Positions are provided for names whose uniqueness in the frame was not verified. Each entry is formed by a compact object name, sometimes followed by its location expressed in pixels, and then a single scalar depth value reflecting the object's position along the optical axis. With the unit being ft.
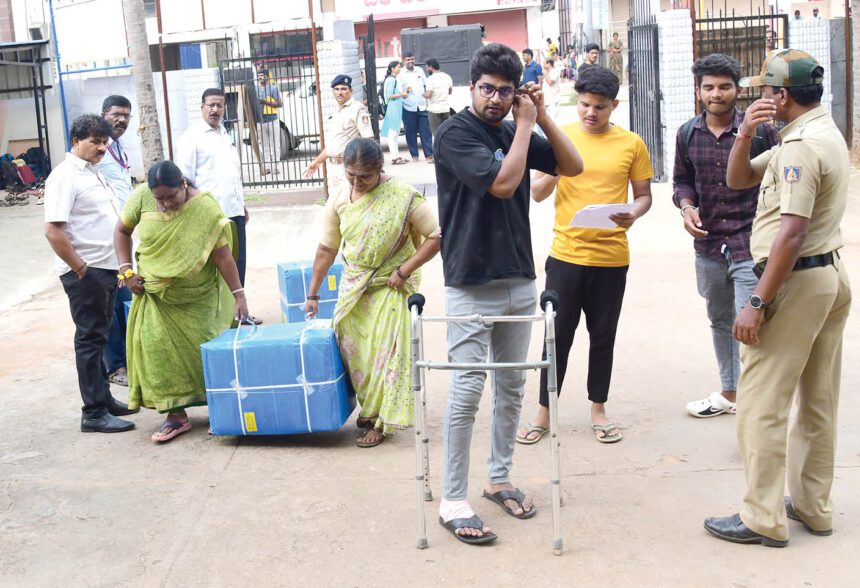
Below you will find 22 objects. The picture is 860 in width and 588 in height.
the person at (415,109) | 56.08
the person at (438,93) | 54.34
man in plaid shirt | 16.28
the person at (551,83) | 67.68
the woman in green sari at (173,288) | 17.87
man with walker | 12.75
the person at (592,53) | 58.85
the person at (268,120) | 52.06
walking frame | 12.43
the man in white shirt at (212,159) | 24.73
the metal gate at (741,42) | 41.65
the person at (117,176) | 22.29
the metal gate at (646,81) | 41.93
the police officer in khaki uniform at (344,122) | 31.04
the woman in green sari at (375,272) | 16.66
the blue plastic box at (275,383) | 17.12
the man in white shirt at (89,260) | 18.86
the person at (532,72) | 65.36
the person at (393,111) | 56.83
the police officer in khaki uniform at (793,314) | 11.90
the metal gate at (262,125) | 48.03
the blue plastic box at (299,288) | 23.84
